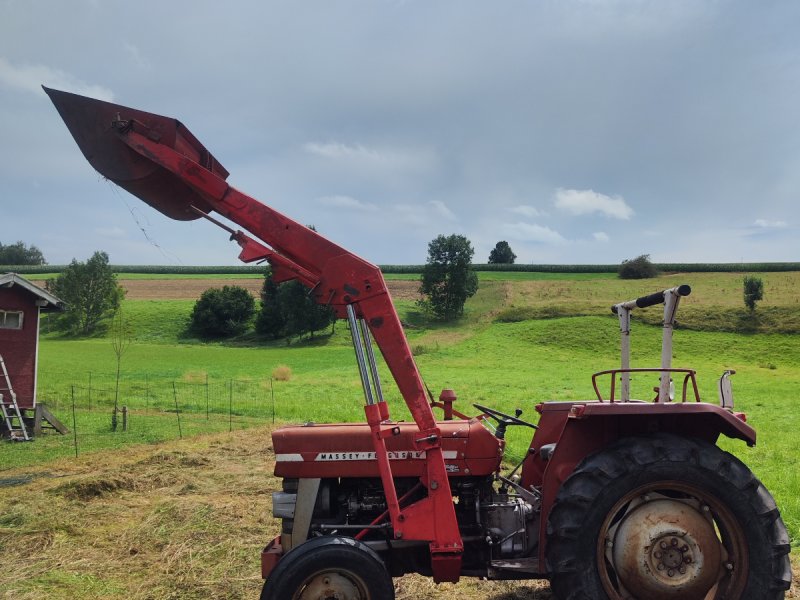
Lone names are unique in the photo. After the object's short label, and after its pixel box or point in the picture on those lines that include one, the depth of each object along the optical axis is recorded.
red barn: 15.88
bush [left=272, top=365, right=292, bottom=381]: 28.42
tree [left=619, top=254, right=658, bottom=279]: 65.81
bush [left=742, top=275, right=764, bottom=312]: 45.62
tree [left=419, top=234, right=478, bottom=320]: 57.22
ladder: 14.03
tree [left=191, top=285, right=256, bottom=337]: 55.12
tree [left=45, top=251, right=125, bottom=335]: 56.88
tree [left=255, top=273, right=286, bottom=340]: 54.47
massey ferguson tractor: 3.52
